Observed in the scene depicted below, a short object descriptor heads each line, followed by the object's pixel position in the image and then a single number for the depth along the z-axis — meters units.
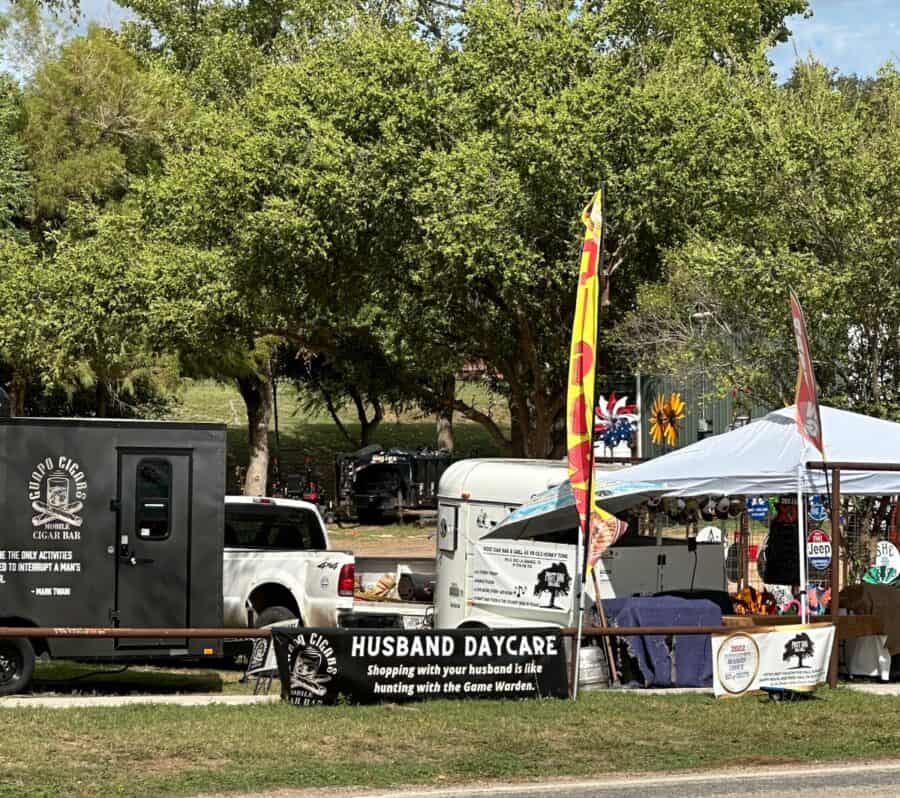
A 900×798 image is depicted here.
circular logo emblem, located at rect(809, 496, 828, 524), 19.95
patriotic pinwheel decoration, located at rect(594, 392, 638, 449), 39.34
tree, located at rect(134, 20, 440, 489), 31.44
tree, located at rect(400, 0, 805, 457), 30.09
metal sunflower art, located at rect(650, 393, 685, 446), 36.41
